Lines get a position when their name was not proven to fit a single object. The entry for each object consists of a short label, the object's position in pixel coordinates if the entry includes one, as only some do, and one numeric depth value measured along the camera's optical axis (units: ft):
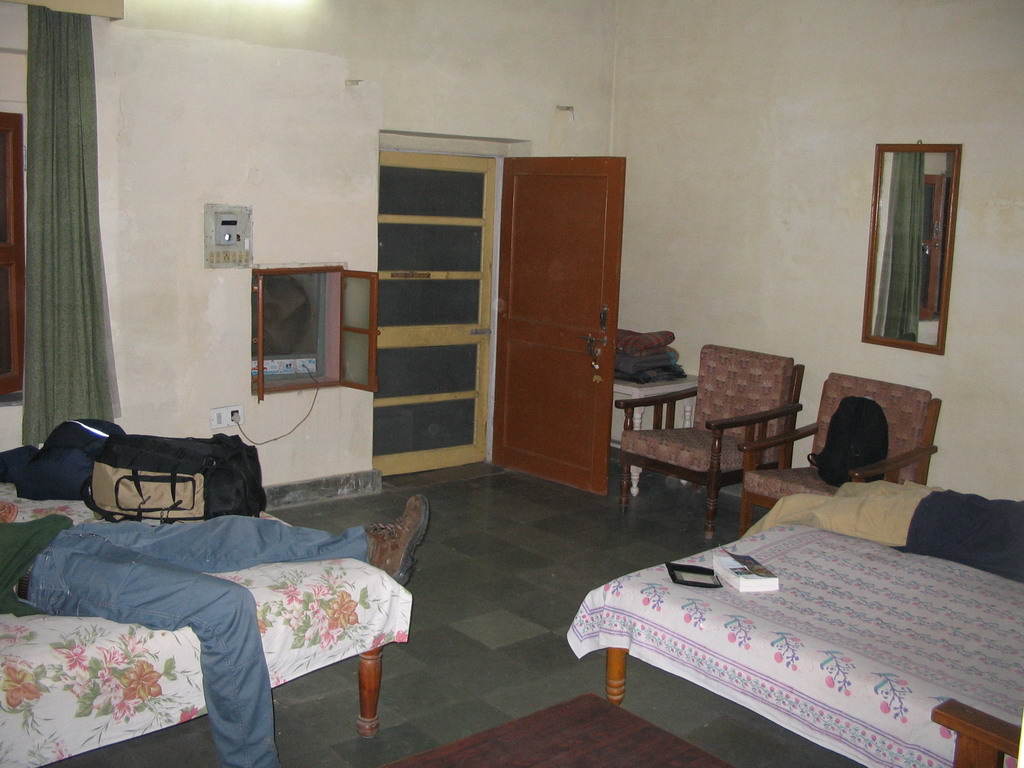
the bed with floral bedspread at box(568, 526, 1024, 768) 8.08
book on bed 9.98
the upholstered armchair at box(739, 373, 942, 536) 15.25
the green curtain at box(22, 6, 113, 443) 13.56
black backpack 15.07
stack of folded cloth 19.08
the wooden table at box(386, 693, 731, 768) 7.13
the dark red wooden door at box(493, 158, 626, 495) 18.25
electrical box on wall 15.72
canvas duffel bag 11.07
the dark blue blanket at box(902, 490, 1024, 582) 11.07
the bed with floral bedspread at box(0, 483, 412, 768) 8.20
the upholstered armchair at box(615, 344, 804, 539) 16.89
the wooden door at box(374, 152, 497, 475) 19.27
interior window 16.94
